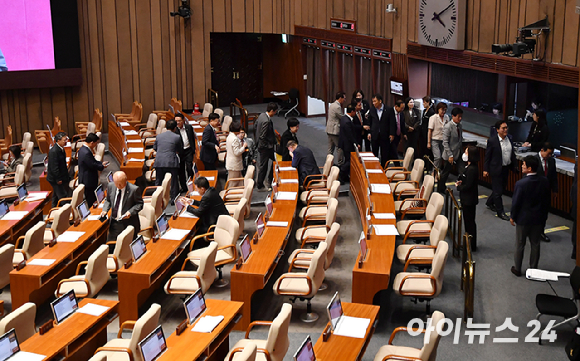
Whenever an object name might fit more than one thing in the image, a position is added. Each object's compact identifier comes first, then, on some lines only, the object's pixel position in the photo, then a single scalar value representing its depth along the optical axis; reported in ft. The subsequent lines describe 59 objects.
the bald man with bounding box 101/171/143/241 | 27.58
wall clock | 37.52
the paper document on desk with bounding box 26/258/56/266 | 24.84
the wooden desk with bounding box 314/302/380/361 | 17.79
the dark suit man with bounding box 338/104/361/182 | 36.50
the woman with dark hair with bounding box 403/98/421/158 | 38.95
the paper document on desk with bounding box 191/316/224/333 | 19.10
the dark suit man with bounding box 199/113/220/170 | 36.27
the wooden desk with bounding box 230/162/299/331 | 23.11
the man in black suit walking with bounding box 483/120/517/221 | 32.01
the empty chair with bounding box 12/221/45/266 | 26.63
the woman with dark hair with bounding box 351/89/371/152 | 38.62
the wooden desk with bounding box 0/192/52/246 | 29.63
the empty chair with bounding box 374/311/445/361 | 17.25
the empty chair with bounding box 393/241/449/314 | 22.35
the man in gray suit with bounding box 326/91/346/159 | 38.75
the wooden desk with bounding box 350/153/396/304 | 22.52
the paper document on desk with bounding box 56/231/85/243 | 27.12
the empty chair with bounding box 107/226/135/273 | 25.29
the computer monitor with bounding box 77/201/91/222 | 29.45
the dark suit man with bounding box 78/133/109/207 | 32.76
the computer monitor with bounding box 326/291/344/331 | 18.54
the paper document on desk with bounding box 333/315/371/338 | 18.78
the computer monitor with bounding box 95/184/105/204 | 31.50
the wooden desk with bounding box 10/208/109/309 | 24.07
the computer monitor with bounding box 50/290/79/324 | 19.77
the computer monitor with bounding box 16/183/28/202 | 33.14
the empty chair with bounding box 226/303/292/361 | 17.93
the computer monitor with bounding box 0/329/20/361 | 17.53
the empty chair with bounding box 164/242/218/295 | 23.27
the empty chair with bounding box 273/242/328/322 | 22.70
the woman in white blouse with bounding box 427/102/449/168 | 36.35
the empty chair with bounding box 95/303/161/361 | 18.07
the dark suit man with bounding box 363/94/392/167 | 37.86
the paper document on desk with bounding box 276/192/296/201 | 30.83
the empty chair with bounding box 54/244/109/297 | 23.44
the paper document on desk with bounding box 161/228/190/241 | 26.50
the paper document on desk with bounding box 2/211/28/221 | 30.40
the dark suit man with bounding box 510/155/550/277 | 25.40
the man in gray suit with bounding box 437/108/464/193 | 34.86
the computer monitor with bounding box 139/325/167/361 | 16.98
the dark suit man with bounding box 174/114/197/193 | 36.94
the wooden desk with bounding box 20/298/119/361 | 18.62
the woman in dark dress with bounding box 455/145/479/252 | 27.96
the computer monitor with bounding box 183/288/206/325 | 19.23
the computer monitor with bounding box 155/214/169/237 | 26.71
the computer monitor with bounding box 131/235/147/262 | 24.27
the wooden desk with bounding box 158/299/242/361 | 17.93
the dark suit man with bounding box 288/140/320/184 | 34.65
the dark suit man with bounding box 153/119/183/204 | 34.71
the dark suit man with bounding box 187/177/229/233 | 27.86
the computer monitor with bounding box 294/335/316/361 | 16.03
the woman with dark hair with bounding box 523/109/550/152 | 33.12
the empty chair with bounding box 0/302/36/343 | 18.75
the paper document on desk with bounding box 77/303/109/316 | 20.51
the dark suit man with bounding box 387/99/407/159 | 37.96
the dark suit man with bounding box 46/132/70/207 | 33.81
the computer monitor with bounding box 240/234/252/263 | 23.58
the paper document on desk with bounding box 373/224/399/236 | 25.65
